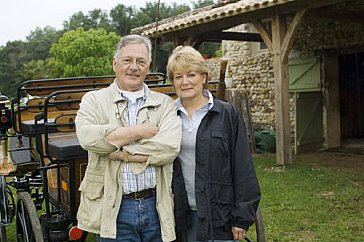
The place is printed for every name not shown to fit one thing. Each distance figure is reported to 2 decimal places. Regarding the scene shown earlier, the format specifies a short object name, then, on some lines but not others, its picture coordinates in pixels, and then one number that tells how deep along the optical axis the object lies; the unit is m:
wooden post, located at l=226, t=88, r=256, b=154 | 11.69
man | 2.35
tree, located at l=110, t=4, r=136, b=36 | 56.84
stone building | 8.70
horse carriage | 3.23
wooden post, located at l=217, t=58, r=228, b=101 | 3.36
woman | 2.43
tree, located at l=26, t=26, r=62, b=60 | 59.31
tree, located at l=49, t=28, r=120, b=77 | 39.44
